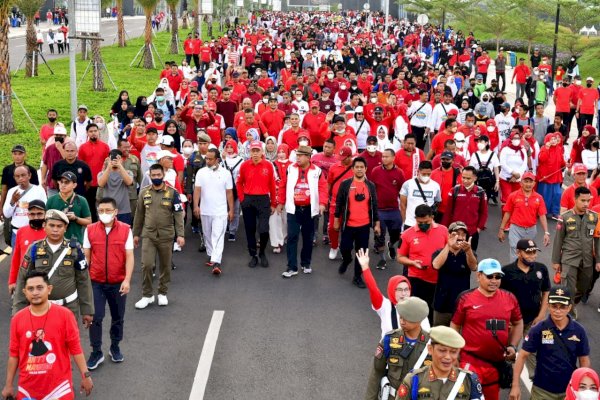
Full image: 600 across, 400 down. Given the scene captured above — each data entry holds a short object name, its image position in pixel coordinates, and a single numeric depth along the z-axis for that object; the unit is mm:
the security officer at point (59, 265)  6996
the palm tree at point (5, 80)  20016
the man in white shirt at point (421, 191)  10336
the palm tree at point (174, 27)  41656
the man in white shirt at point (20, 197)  9555
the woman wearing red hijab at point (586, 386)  5230
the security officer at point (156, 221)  9547
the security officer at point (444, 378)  4750
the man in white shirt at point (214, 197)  11273
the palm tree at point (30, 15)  31141
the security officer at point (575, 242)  9422
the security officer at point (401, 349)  5465
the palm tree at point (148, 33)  38375
